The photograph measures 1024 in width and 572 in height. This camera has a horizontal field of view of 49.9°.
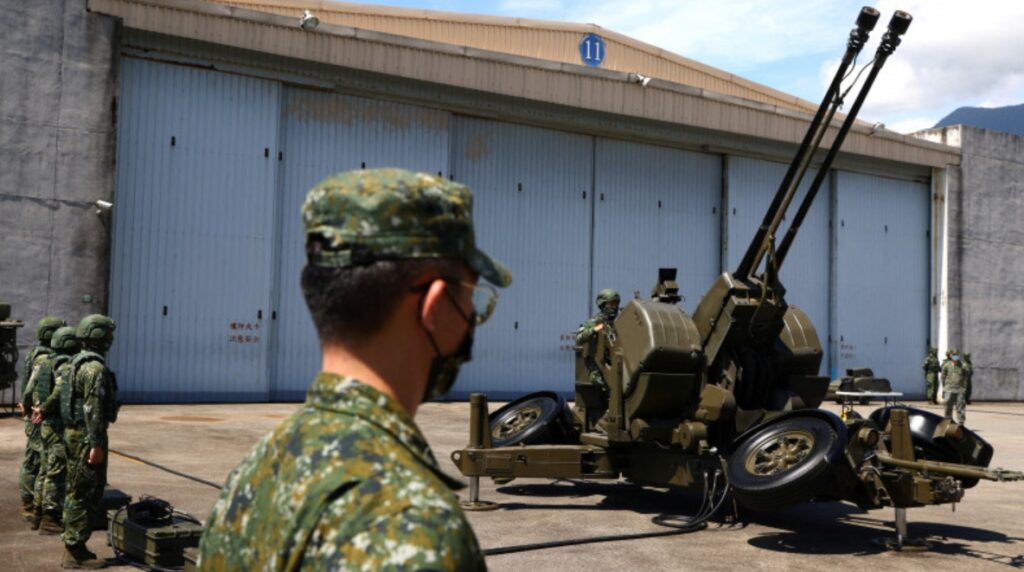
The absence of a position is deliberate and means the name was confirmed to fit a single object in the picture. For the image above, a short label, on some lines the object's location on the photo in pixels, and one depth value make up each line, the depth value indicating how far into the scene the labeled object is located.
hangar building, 19.88
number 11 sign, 31.34
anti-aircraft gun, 9.09
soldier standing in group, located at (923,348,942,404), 31.42
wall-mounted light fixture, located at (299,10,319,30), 22.08
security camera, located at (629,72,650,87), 26.61
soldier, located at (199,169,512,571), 1.61
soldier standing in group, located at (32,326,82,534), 8.47
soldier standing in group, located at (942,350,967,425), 22.67
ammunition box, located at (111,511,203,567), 7.25
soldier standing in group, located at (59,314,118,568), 7.56
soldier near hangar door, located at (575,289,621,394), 11.13
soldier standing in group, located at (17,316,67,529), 9.08
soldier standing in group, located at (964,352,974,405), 22.89
